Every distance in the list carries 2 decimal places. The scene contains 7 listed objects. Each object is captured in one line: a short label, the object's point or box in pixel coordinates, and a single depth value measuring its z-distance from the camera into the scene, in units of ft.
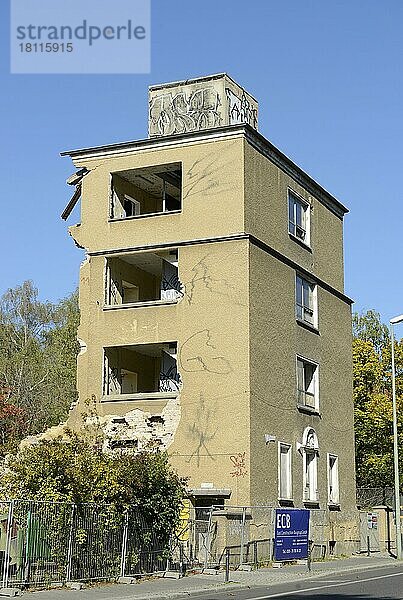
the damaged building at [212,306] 106.32
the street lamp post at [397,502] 118.52
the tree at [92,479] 81.20
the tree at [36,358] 184.96
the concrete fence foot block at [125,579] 81.35
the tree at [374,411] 174.19
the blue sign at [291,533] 100.12
